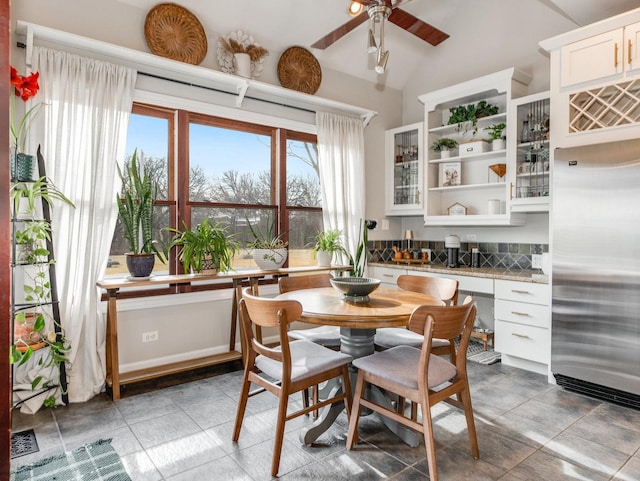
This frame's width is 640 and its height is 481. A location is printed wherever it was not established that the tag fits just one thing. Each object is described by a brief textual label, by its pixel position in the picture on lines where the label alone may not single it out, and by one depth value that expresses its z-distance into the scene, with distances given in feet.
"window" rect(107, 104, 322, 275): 11.26
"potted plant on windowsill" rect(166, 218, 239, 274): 10.82
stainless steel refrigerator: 8.94
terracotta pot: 8.27
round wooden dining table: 6.80
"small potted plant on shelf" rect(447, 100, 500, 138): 13.35
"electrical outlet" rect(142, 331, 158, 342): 10.80
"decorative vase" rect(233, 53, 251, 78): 11.64
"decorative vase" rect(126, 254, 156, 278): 9.97
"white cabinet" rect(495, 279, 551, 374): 10.89
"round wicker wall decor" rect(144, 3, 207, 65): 10.41
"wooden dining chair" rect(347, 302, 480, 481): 6.14
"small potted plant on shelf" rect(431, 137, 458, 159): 14.44
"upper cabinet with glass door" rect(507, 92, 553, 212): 11.71
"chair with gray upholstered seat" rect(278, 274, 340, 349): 8.80
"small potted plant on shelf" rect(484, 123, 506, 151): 12.84
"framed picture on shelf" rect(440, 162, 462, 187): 14.47
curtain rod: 10.78
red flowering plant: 7.98
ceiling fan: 8.01
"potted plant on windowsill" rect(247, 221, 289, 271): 12.22
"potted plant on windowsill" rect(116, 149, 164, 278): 9.81
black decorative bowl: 8.05
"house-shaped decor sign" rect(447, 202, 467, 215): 14.29
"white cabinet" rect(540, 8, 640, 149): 9.21
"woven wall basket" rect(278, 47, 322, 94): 13.00
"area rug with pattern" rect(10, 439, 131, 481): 6.47
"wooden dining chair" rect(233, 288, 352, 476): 6.50
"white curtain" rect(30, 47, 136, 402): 9.24
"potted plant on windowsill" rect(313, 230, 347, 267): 13.71
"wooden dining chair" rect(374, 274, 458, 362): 8.47
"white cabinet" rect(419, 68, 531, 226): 12.66
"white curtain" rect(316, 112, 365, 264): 14.11
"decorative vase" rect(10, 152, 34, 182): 8.05
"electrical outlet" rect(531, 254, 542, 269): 12.56
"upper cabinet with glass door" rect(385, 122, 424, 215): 15.14
